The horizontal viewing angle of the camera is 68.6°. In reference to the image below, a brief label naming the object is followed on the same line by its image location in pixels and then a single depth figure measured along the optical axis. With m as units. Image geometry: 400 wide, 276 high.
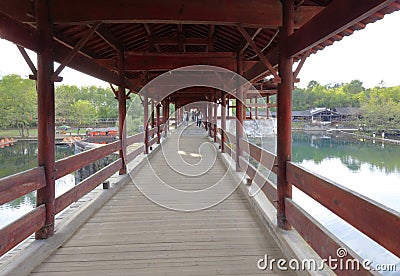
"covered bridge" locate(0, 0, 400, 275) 1.86
